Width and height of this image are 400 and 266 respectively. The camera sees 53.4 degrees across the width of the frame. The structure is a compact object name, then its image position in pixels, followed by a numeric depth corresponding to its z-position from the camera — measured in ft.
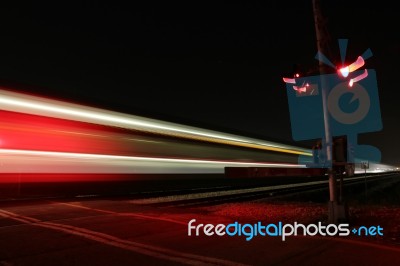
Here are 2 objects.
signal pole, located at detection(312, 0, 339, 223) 27.81
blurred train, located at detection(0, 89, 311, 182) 35.63
